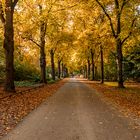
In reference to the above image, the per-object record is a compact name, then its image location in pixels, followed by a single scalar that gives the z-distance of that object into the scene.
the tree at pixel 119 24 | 29.05
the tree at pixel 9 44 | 22.16
